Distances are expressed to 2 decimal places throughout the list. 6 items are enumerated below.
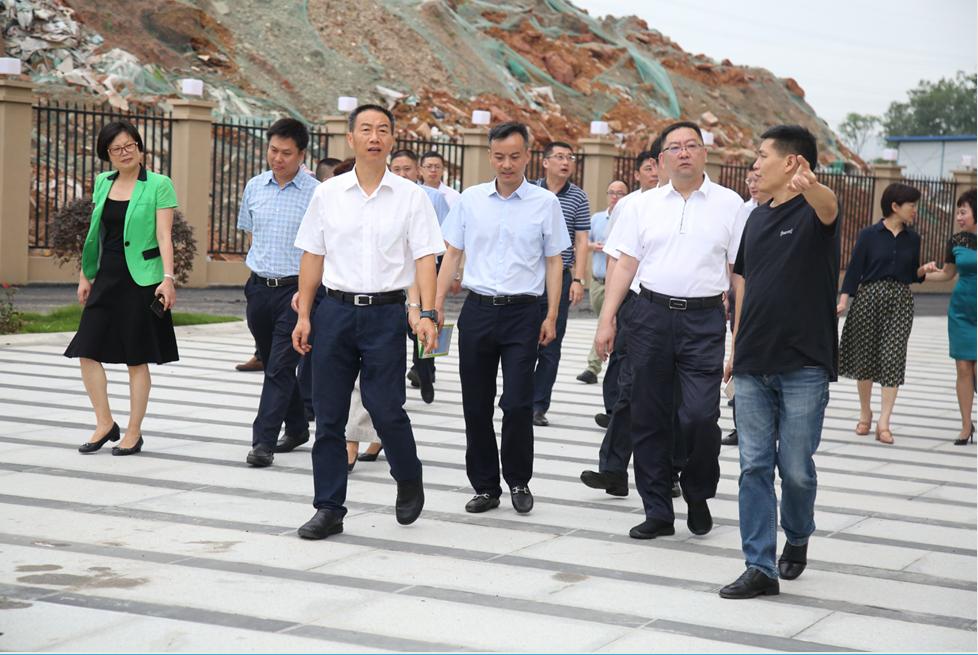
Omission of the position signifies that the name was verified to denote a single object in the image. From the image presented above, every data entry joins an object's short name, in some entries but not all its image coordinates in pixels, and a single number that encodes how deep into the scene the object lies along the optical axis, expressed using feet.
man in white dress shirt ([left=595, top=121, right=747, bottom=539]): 20.93
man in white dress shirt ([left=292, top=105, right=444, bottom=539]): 20.56
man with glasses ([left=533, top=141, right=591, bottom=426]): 31.78
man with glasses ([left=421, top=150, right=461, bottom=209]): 36.19
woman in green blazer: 26.18
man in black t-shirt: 17.90
